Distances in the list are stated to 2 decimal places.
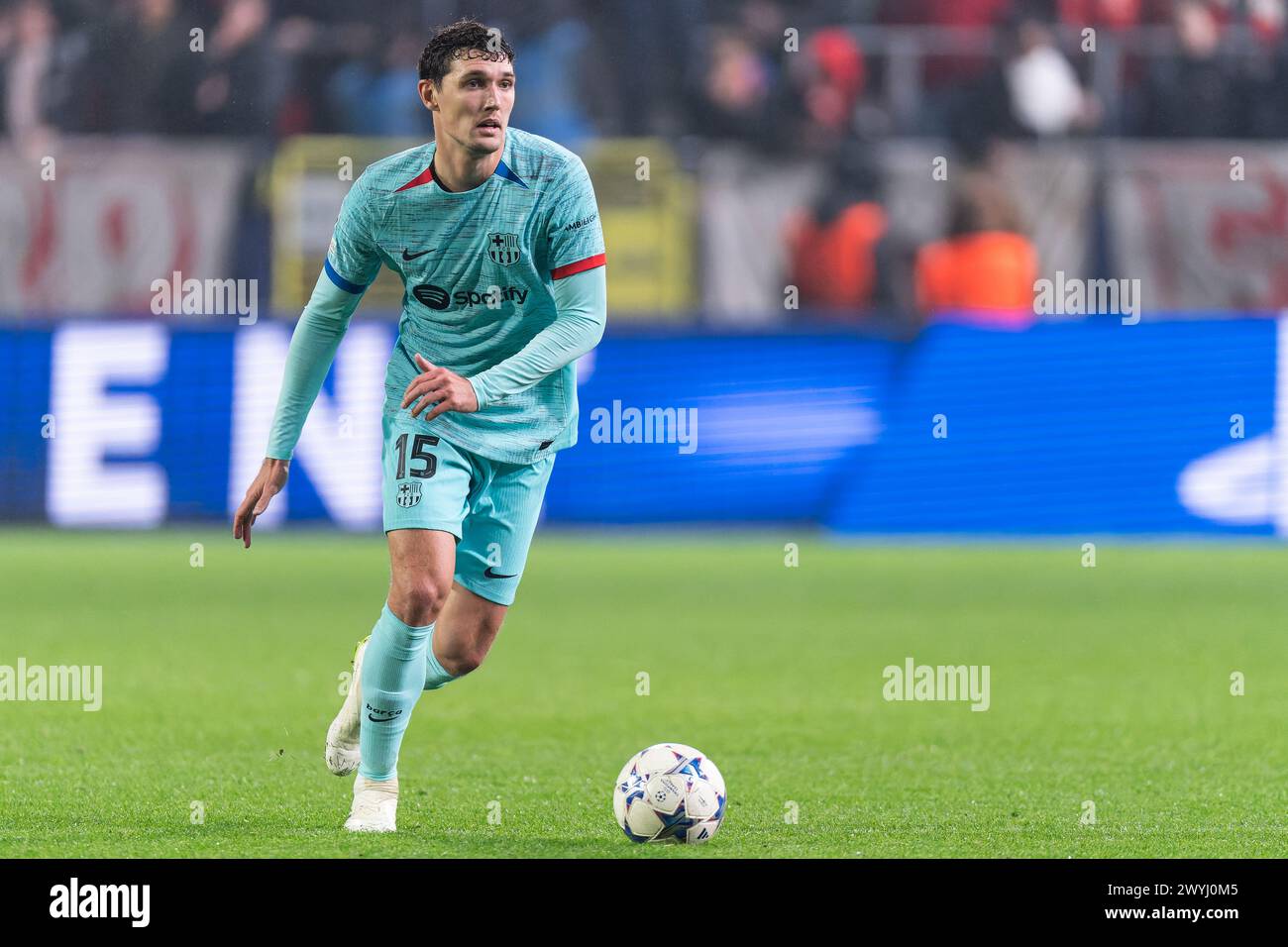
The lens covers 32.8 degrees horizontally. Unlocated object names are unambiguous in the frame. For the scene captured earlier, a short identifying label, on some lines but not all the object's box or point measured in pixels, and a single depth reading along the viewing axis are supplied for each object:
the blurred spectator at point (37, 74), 16.94
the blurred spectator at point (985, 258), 15.43
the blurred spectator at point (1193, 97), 17.25
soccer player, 5.67
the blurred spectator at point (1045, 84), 17.06
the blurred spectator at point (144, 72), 16.77
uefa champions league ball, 5.70
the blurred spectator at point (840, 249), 16.47
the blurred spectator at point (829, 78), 17.23
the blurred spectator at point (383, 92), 16.83
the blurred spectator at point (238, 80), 16.70
